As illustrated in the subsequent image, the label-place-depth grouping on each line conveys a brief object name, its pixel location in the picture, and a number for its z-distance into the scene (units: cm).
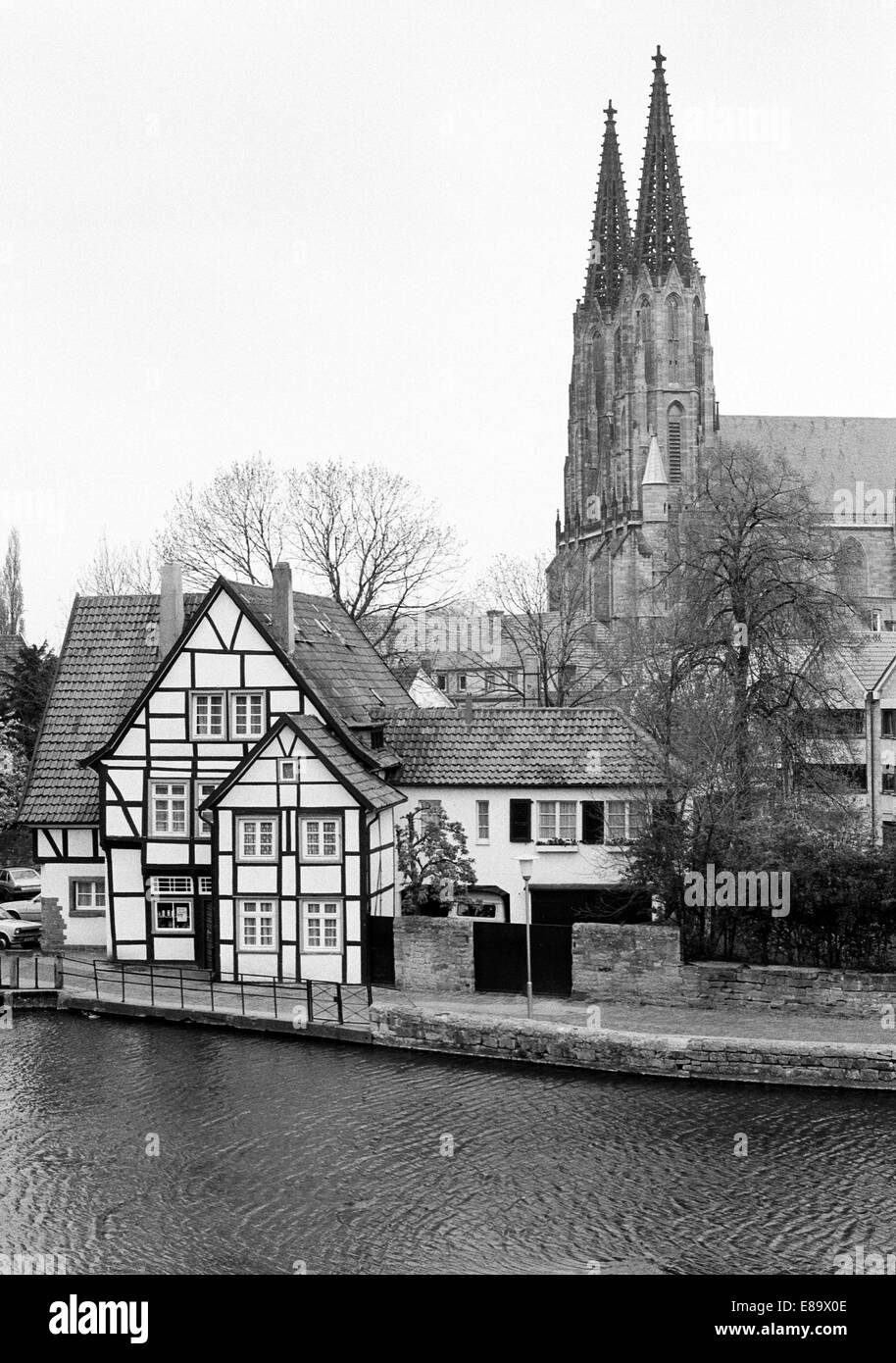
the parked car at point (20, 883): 4088
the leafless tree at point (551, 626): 6406
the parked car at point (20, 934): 3406
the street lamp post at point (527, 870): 2591
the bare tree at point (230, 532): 5291
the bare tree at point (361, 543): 5338
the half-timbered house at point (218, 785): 2950
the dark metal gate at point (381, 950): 2906
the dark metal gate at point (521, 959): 2798
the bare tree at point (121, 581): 6281
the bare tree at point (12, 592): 9838
